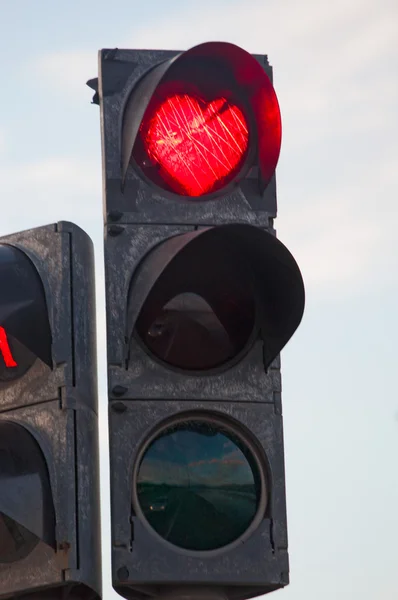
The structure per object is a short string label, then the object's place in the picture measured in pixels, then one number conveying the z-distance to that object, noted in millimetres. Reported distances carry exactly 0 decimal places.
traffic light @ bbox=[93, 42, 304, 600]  8583
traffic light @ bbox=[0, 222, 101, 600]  8564
